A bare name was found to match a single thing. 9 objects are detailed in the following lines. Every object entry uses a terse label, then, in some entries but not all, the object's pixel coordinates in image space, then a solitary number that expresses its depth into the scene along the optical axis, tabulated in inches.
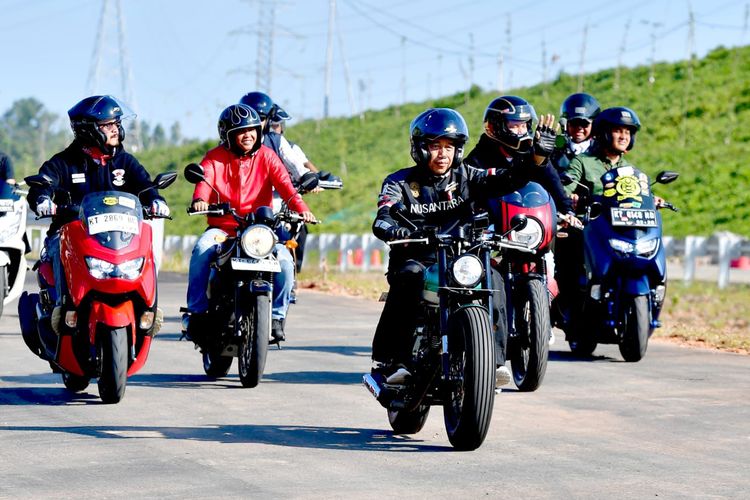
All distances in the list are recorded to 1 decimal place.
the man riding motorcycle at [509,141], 866.1
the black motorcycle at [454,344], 548.4
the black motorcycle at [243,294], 780.0
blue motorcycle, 944.3
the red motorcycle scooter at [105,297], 692.1
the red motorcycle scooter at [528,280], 779.4
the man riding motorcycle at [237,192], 828.0
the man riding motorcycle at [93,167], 758.5
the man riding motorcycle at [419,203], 609.9
